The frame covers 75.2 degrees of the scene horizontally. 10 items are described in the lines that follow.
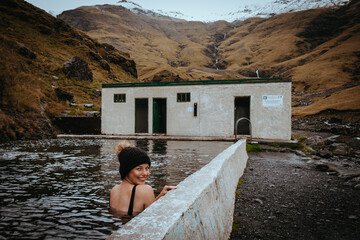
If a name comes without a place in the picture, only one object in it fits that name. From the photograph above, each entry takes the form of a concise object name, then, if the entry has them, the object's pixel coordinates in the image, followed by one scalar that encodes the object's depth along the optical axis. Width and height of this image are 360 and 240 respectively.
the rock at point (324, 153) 11.40
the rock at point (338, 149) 12.52
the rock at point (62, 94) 27.45
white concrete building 16.47
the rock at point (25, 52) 34.64
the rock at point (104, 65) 54.36
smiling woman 2.93
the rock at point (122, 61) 64.24
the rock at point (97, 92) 35.81
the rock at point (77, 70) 37.47
